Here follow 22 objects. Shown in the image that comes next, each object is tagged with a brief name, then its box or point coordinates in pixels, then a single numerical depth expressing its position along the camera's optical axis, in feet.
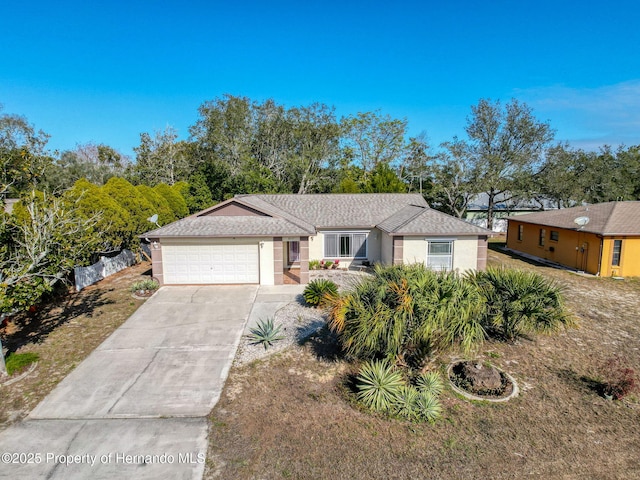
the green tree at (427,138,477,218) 129.49
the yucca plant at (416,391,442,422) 25.71
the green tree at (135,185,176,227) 86.28
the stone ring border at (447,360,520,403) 27.89
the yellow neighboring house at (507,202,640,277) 64.54
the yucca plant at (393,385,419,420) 26.02
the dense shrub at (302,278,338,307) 48.24
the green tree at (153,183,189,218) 98.55
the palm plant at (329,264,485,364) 28.30
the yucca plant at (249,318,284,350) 37.37
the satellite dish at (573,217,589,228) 68.44
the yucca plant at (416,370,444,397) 27.86
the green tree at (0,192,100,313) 30.17
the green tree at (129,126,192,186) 147.23
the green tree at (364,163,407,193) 111.75
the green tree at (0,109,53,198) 132.67
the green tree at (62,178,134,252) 61.71
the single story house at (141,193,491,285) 58.29
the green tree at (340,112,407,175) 162.30
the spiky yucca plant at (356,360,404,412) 26.78
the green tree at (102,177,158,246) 72.90
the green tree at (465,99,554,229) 128.57
